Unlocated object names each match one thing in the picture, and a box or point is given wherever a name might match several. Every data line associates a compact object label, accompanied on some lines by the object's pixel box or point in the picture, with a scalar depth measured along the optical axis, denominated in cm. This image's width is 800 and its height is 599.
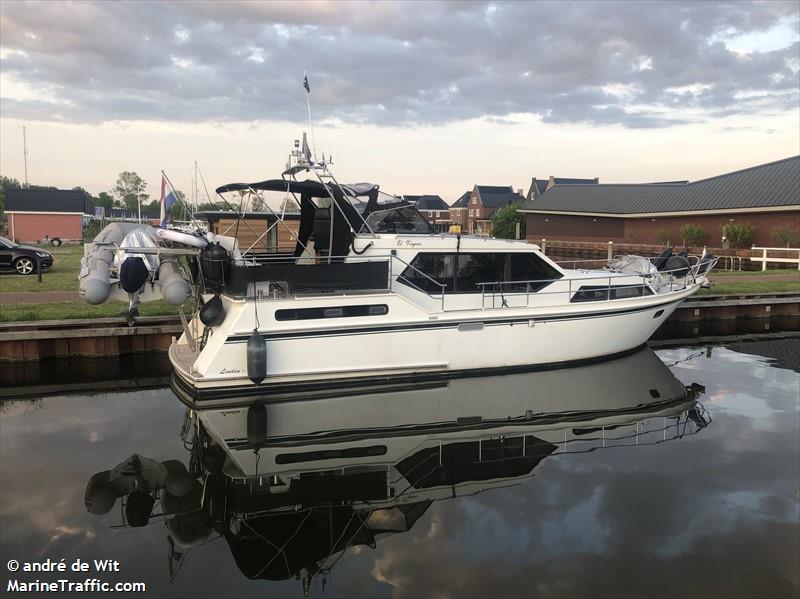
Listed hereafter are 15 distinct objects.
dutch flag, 1160
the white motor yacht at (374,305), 923
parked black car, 1948
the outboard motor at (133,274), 939
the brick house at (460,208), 7769
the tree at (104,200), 10745
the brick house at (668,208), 3189
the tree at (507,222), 5331
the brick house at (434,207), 8161
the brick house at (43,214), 4285
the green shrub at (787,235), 2875
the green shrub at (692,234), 3447
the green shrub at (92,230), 3855
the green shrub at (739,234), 3138
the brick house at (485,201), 7450
